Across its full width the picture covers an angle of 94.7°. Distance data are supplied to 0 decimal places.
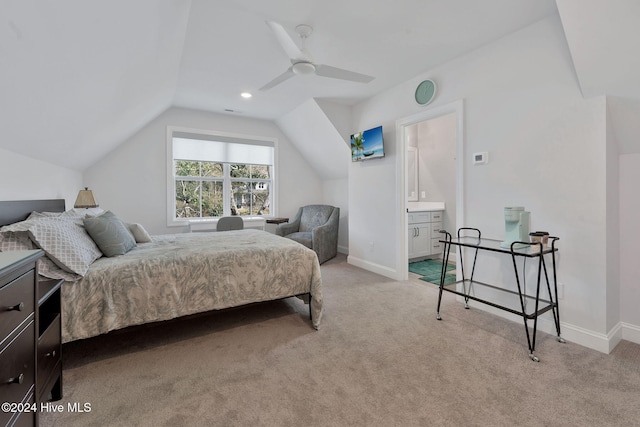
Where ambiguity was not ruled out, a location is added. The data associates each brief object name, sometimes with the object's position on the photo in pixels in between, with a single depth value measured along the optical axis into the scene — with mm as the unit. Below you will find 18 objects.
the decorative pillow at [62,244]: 1722
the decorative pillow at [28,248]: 1637
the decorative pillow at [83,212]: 2531
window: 4855
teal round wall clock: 3293
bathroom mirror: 5379
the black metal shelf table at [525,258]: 2146
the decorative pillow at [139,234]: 2930
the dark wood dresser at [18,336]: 913
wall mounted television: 3990
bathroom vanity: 4664
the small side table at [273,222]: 5385
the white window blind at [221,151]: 4875
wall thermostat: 2816
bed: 1855
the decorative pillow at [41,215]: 2145
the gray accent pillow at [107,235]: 2264
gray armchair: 4738
